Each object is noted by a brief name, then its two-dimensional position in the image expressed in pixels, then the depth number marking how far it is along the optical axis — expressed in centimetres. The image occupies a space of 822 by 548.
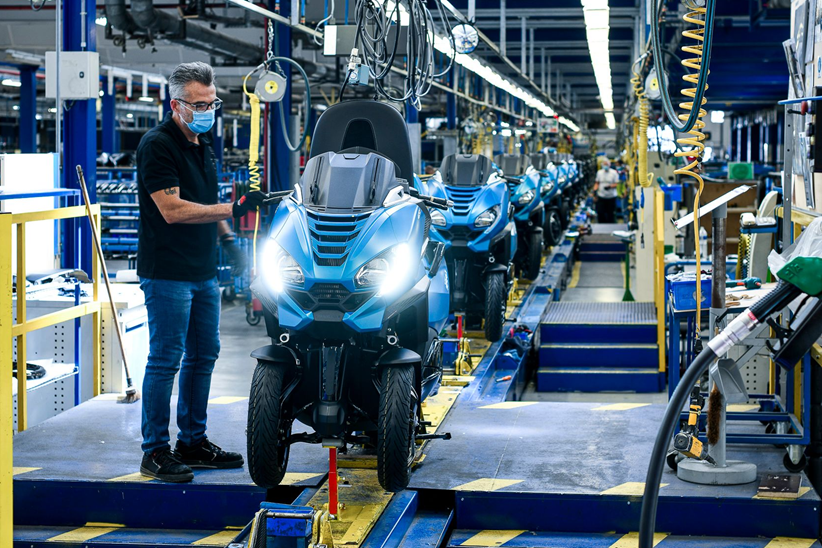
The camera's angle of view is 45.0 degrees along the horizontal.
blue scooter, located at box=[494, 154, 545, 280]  1037
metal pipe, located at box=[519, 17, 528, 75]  1653
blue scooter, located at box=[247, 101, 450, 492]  360
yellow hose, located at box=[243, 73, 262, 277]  630
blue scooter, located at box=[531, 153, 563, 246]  1373
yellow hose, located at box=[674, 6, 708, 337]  389
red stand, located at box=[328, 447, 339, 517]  358
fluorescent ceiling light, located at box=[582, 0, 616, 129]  899
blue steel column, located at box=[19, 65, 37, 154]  1988
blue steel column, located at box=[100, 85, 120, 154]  2173
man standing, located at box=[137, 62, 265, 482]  394
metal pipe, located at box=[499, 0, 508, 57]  1388
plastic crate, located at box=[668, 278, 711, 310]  493
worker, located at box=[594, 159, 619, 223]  1981
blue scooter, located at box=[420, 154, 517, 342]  755
